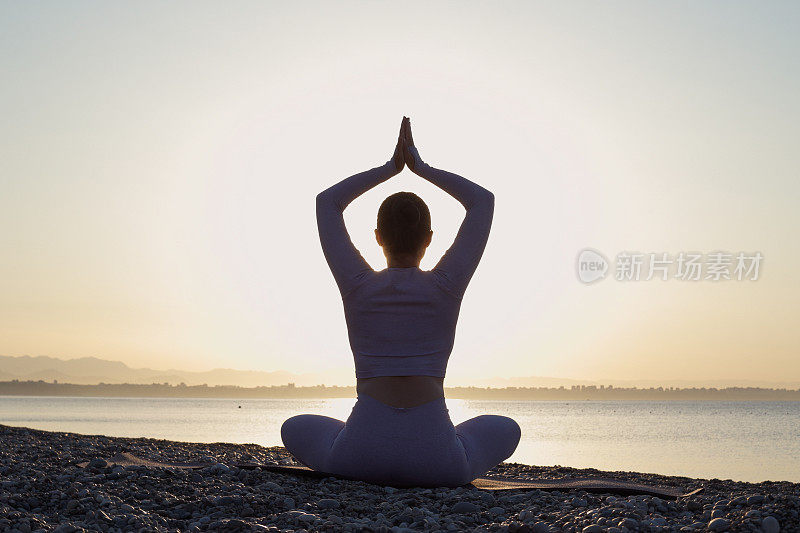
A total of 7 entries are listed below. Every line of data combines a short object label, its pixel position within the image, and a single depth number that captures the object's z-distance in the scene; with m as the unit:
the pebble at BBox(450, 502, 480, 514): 4.41
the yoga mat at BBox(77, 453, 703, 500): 5.31
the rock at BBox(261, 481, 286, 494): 5.04
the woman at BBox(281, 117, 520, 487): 4.75
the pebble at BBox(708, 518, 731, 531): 3.72
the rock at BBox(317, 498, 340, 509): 4.50
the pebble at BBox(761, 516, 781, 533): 3.66
